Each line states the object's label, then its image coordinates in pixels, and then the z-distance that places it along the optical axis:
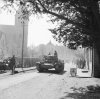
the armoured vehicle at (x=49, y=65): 26.91
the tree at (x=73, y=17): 12.89
